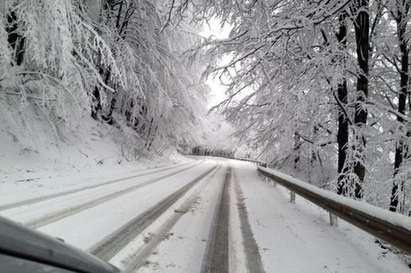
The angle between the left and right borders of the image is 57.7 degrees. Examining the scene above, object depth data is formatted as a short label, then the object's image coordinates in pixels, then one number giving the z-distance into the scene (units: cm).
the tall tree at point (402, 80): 933
